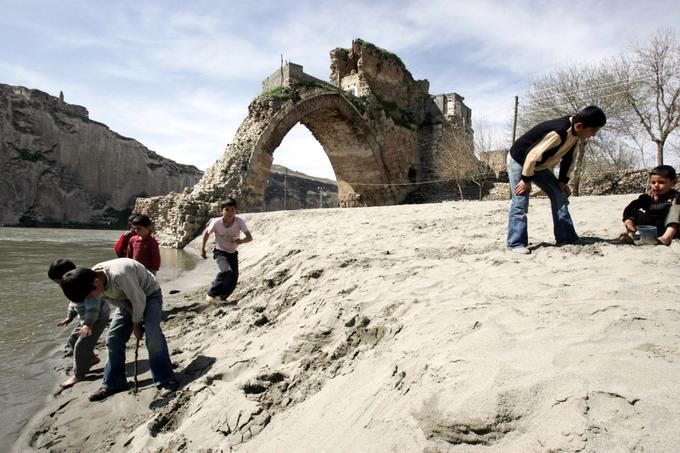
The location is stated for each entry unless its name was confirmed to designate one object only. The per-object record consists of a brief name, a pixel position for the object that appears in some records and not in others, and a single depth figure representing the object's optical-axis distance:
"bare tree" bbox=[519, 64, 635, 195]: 18.64
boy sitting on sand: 3.92
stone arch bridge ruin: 17.08
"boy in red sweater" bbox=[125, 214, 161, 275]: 4.58
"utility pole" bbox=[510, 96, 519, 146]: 18.72
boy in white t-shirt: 5.09
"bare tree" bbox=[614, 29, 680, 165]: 17.34
